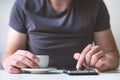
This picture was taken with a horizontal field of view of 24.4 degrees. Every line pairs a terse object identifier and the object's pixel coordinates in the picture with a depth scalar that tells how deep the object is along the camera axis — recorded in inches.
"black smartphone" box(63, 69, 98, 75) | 36.0
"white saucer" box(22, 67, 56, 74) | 36.2
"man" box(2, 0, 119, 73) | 50.5
